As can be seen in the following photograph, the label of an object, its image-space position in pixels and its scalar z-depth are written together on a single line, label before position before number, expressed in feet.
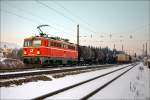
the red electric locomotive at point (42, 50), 78.23
